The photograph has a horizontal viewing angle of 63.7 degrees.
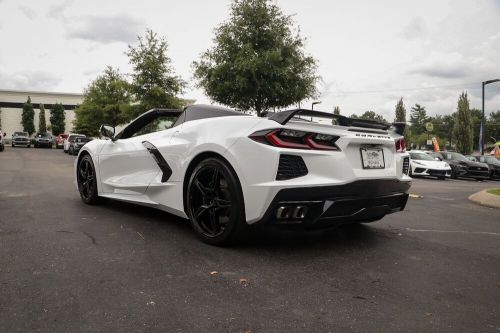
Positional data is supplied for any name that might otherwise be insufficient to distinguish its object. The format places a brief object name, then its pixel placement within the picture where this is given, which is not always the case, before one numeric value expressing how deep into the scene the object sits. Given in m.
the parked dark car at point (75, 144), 26.80
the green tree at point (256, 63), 21.25
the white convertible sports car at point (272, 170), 3.08
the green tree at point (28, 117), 75.25
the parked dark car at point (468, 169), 20.69
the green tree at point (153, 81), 24.39
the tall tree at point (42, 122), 75.88
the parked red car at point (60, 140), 38.41
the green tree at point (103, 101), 38.28
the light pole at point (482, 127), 29.21
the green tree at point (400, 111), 65.30
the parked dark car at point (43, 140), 38.94
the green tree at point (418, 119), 140.62
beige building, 77.69
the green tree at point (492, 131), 121.69
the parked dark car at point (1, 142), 26.53
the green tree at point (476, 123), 111.42
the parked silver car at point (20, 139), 37.53
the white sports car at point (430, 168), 18.33
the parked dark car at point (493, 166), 22.20
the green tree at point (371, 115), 136.25
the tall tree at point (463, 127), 47.12
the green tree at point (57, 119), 76.75
